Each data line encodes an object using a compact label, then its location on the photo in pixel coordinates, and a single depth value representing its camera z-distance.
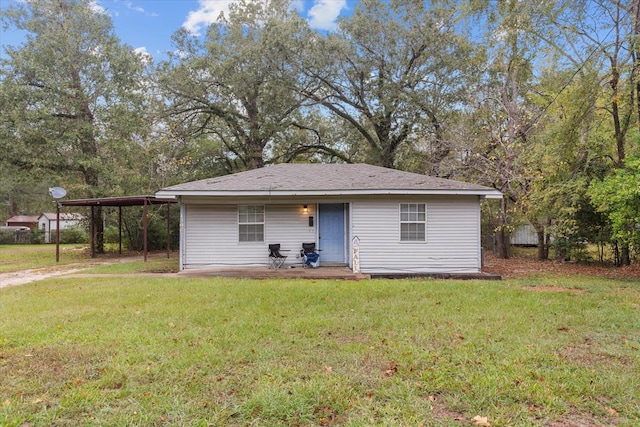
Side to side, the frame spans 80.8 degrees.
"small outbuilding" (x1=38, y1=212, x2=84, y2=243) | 21.23
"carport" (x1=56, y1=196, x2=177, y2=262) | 12.89
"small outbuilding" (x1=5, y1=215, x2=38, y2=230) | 45.62
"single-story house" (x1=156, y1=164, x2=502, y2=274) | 10.49
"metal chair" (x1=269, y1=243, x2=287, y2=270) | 10.94
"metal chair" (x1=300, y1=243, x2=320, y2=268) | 11.09
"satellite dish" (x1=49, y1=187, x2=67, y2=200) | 13.27
